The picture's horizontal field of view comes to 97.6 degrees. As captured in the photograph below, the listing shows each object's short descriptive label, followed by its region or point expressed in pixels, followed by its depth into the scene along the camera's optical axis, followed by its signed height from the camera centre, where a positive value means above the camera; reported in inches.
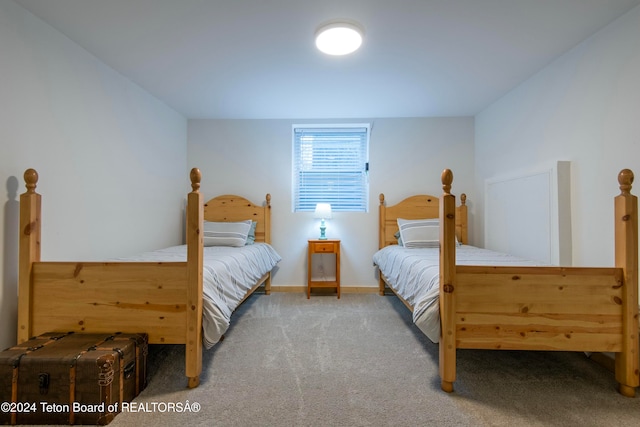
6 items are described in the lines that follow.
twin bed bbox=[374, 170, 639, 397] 54.6 -17.4
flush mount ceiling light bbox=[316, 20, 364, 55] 66.7 +45.3
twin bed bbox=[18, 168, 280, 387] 57.6 -16.4
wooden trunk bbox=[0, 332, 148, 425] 47.4 -29.1
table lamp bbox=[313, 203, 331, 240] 128.0 +2.7
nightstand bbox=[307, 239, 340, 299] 123.4 -15.1
